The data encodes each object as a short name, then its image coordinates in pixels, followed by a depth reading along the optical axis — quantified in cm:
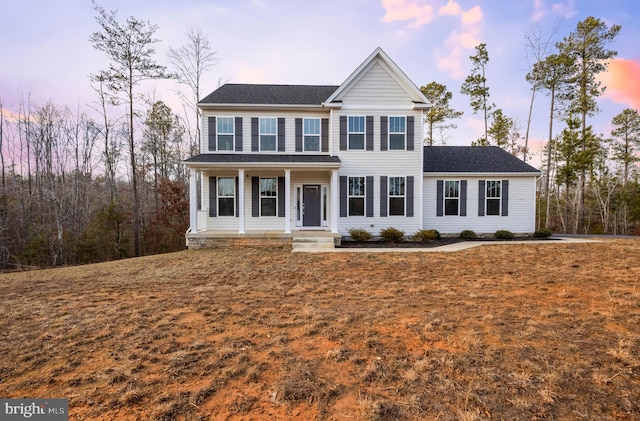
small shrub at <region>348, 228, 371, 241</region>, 1190
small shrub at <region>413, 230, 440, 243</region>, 1191
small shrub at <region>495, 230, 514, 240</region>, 1284
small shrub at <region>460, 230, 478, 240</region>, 1292
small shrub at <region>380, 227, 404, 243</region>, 1188
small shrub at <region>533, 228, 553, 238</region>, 1318
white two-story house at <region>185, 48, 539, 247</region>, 1223
